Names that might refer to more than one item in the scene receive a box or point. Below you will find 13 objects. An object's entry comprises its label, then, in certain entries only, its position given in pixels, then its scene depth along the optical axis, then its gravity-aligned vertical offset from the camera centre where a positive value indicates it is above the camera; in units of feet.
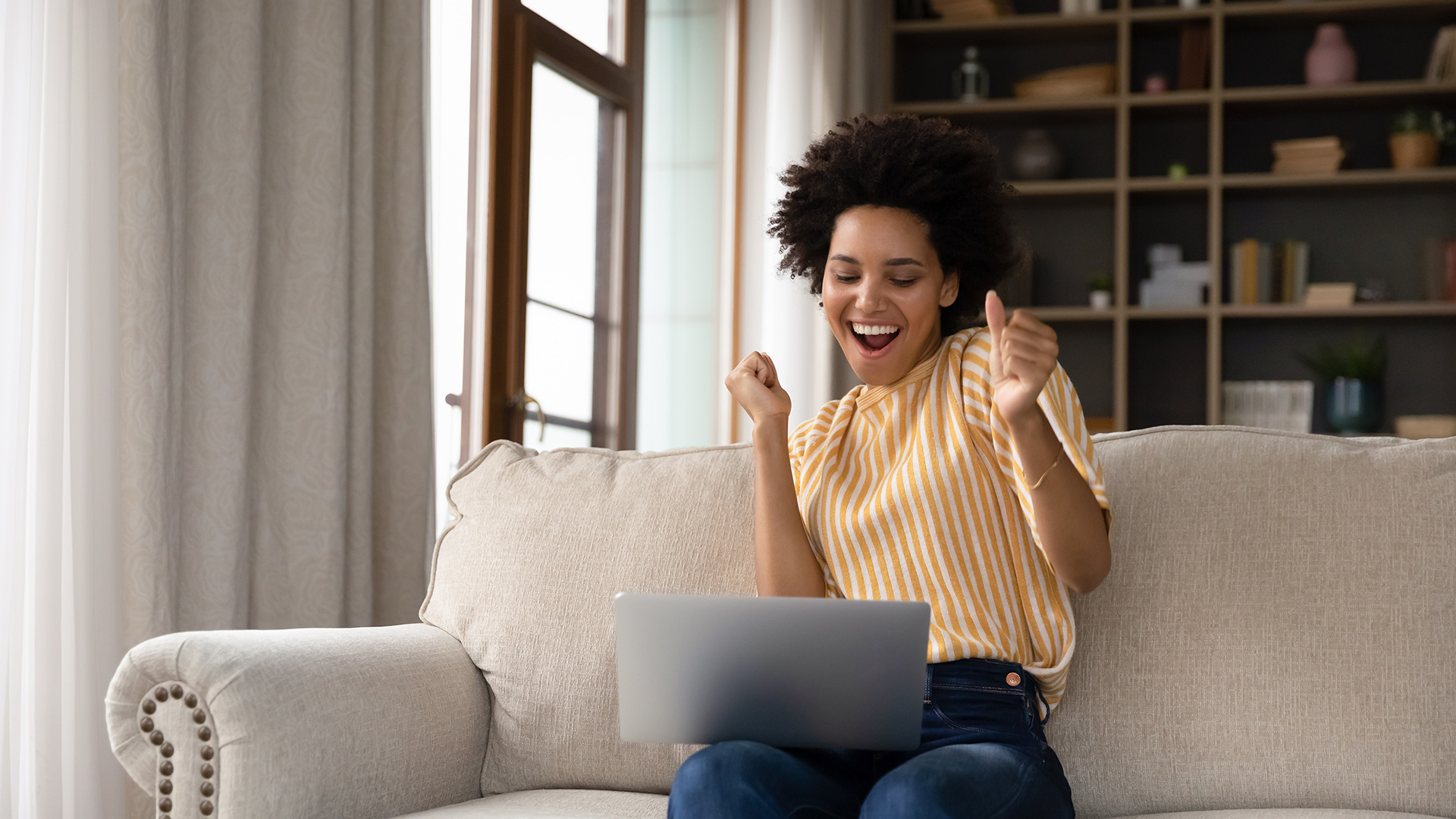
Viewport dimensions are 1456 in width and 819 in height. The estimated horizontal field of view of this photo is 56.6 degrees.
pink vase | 14.07 +3.60
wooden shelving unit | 14.14 +2.29
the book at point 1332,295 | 13.84 +1.13
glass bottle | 15.03 +3.57
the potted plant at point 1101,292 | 14.51 +1.18
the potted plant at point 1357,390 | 13.79 +0.16
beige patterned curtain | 6.33 +0.40
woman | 4.19 -0.31
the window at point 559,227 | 9.59 +1.29
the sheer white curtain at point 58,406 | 5.88 -0.09
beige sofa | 4.65 -1.02
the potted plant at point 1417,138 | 13.78 +2.74
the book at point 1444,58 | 13.66 +3.53
